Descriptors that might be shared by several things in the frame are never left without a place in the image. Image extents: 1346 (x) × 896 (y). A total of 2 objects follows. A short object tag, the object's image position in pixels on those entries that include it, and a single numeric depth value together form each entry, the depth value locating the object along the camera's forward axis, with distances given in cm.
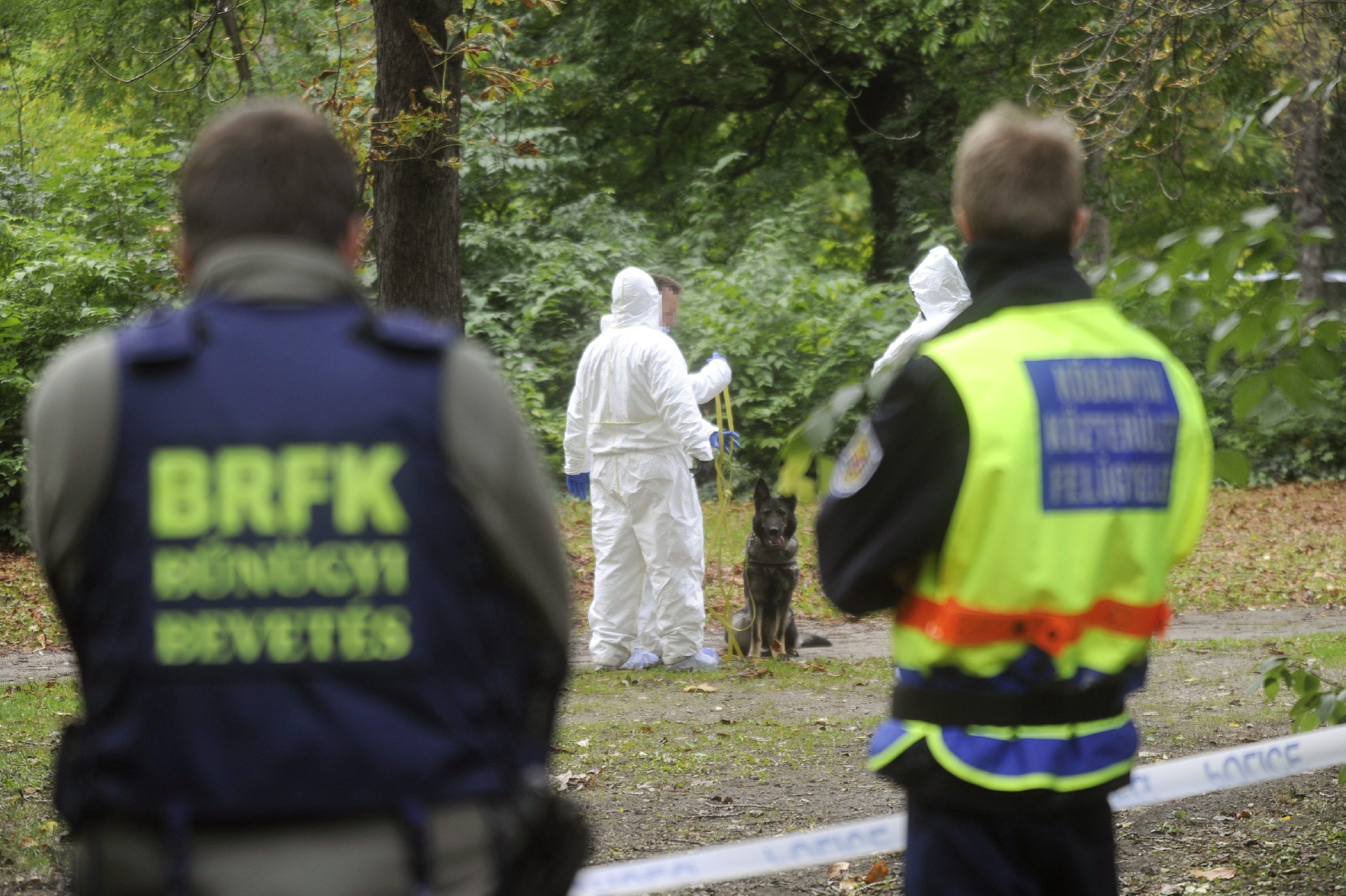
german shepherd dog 1823
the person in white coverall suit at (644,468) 1720
